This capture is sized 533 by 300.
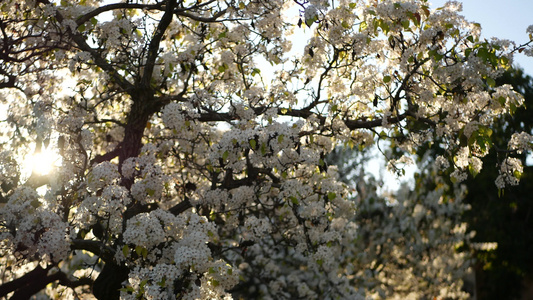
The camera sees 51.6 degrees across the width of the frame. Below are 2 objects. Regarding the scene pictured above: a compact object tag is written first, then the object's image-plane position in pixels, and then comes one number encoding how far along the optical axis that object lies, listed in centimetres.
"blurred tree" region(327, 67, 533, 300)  2558
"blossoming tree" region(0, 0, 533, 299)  674
